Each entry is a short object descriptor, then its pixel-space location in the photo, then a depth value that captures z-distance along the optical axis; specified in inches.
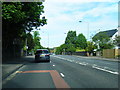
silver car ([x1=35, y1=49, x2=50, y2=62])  598.1
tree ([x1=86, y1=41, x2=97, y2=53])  1233.2
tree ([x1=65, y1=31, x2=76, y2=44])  2584.4
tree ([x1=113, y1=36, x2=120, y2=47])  944.3
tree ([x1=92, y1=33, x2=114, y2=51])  1172.5
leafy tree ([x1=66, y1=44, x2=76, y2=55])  1957.8
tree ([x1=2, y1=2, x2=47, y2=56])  381.1
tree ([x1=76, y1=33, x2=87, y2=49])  2483.0
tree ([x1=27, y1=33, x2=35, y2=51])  1488.9
